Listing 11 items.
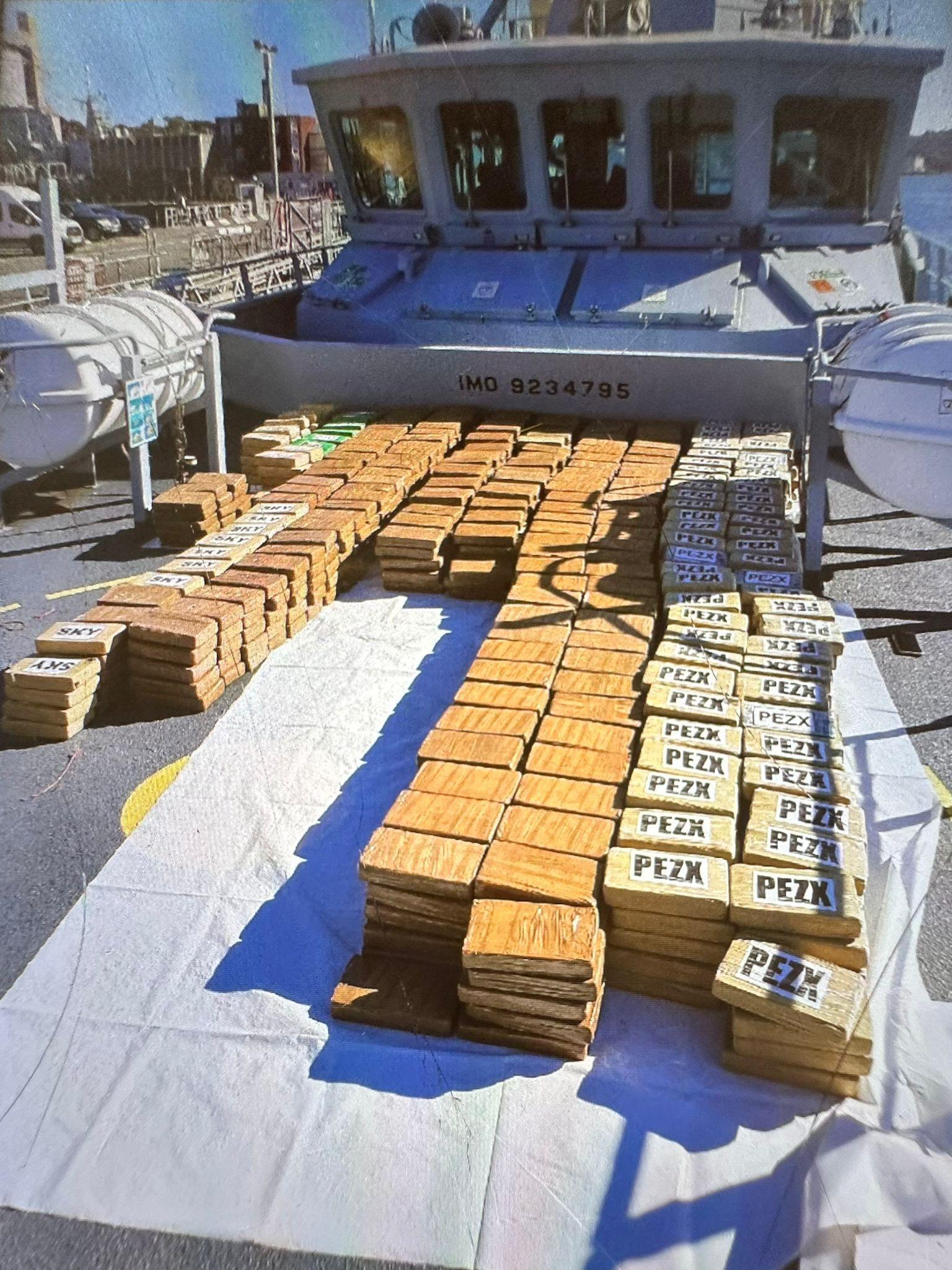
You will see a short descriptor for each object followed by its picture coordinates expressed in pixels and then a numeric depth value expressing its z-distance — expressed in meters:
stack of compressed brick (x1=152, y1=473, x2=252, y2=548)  11.56
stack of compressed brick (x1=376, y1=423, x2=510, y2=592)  10.58
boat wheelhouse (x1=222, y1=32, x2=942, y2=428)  13.50
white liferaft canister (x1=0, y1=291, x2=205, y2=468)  11.38
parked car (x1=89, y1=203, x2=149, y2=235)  38.59
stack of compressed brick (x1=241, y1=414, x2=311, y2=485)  12.48
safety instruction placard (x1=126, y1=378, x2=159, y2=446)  11.55
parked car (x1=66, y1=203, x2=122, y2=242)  37.47
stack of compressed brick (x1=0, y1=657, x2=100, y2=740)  8.01
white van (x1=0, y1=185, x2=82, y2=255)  31.97
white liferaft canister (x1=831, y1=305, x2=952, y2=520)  8.12
